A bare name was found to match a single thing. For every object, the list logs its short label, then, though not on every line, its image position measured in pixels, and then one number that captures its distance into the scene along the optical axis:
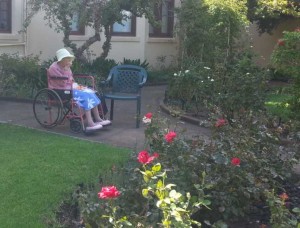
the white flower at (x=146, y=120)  5.91
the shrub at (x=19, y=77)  12.55
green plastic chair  10.55
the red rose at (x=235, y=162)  5.07
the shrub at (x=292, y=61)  8.38
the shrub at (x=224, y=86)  9.14
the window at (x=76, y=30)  16.83
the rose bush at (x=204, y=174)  4.23
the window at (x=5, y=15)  15.04
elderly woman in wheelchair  9.16
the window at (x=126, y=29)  18.23
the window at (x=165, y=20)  18.89
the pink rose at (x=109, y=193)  3.96
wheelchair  9.18
